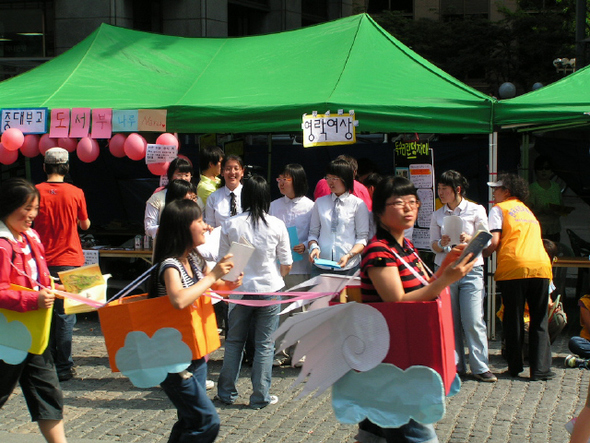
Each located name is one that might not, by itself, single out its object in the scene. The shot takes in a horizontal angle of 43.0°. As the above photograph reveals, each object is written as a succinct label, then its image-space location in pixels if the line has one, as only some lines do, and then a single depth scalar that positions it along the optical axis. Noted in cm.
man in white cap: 636
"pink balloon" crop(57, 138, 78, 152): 848
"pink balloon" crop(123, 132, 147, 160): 820
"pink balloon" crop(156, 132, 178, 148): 806
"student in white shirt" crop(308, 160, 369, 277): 645
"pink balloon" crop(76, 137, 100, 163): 830
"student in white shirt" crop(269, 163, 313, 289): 675
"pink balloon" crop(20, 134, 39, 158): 845
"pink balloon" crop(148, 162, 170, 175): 807
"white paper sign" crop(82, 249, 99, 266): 781
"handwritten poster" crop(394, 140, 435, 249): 777
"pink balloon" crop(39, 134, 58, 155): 840
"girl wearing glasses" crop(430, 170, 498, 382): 624
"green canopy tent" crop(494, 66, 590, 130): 709
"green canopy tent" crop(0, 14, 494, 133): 739
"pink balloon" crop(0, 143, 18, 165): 857
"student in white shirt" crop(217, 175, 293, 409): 553
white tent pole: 721
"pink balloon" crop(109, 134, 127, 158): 834
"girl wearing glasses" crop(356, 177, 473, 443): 331
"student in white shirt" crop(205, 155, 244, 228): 686
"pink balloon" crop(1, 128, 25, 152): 821
